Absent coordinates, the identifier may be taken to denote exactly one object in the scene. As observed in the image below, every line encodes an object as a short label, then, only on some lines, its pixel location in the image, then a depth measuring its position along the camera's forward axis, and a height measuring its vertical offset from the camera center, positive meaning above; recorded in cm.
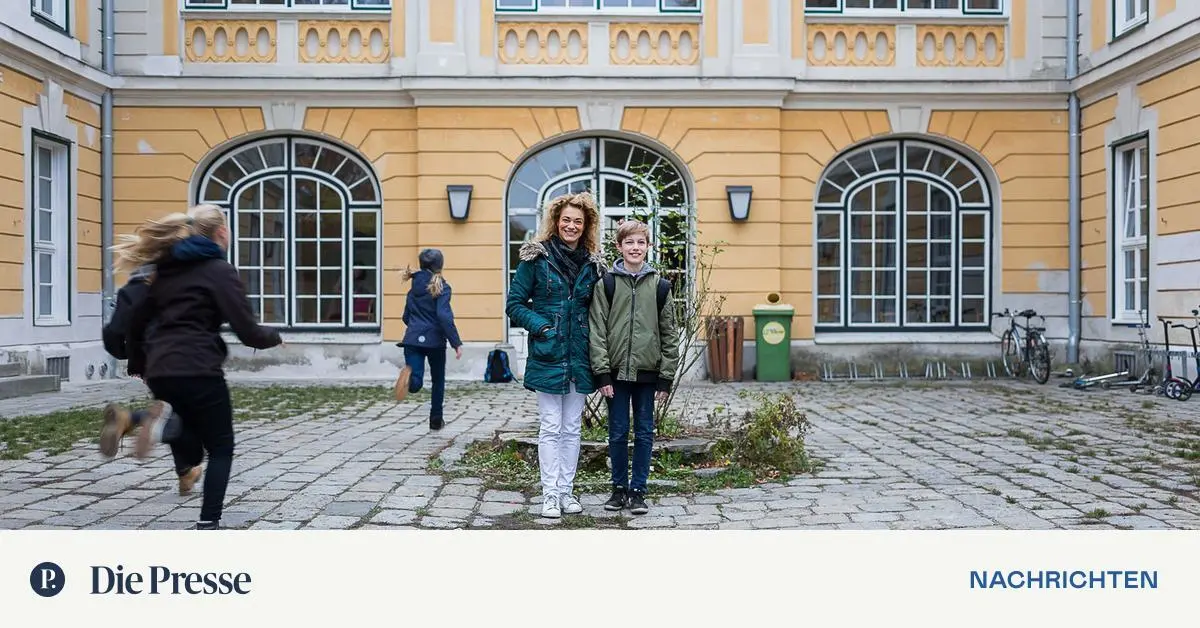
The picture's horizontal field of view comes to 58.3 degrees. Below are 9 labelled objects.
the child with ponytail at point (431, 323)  880 -17
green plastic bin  1462 -51
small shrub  658 -87
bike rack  1500 -95
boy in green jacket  524 -16
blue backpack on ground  1426 -89
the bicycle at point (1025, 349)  1403 -60
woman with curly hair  521 -7
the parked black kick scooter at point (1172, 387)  1155 -89
